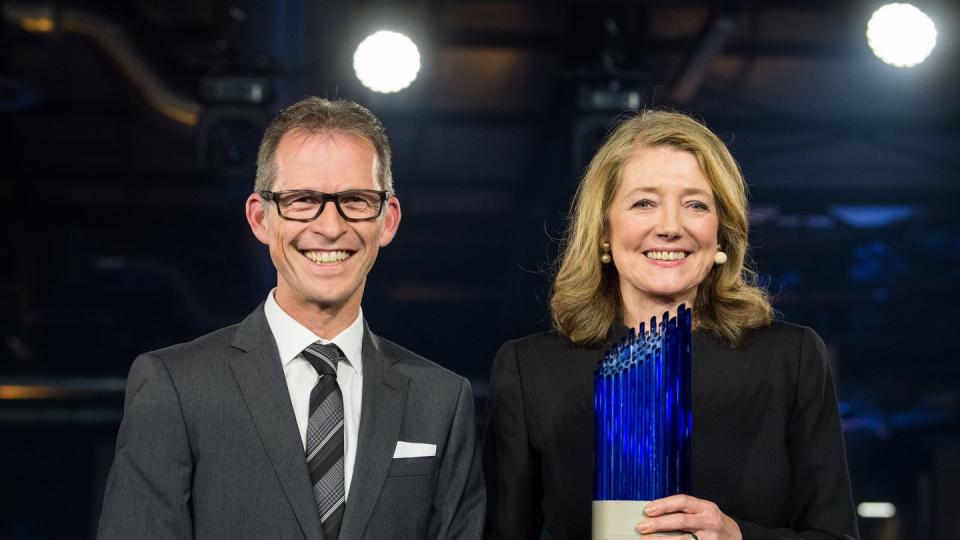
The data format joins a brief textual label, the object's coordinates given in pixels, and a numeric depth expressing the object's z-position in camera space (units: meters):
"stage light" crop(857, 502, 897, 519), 11.30
